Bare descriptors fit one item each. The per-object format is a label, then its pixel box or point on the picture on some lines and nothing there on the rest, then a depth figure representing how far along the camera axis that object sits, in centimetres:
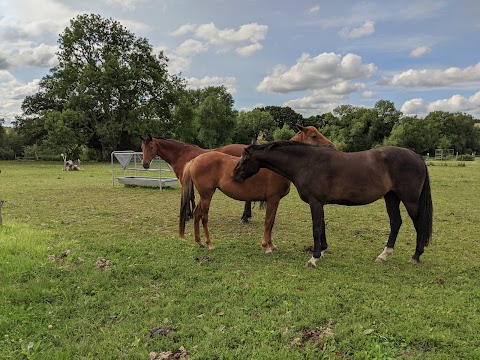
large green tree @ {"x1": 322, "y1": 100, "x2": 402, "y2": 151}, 6531
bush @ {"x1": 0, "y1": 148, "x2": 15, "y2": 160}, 4118
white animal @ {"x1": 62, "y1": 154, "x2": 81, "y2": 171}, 2612
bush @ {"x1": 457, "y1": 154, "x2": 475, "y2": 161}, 4738
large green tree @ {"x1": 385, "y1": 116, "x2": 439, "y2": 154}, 5900
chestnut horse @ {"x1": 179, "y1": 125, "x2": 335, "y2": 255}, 610
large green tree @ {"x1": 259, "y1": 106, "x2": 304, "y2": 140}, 8300
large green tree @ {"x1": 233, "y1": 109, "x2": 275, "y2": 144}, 6550
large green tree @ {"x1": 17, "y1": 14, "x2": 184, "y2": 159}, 3416
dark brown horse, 535
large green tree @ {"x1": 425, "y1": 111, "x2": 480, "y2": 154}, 7112
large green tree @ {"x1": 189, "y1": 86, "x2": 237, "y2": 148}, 5453
